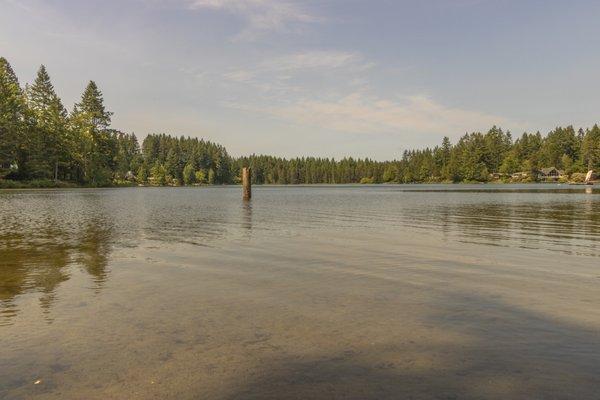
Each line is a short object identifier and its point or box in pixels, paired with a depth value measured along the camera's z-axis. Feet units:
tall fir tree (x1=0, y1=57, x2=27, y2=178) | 282.36
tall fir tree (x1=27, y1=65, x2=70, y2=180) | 316.60
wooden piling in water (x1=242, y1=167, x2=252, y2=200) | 184.65
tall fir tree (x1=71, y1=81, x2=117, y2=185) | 361.63
